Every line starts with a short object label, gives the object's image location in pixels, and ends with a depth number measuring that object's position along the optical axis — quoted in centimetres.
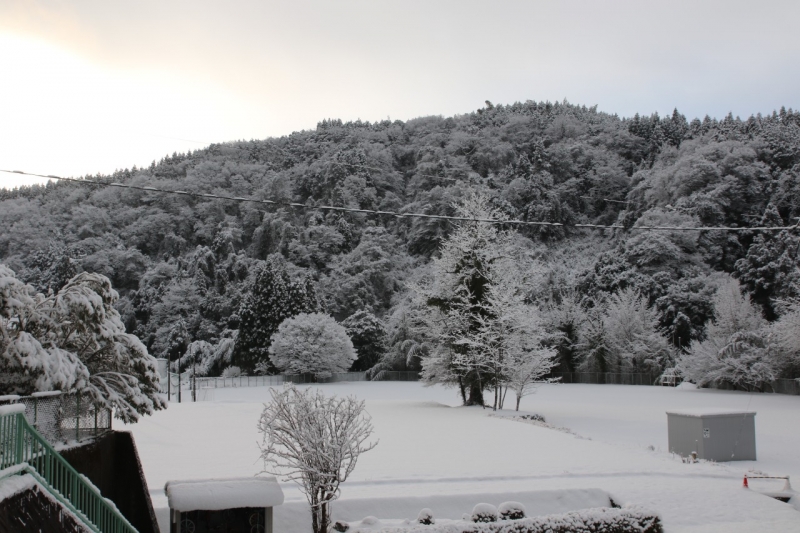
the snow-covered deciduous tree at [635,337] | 4572
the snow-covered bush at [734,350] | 3616
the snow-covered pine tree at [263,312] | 5647
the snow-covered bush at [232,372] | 5478
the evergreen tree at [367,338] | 5925
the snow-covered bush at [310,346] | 5178
